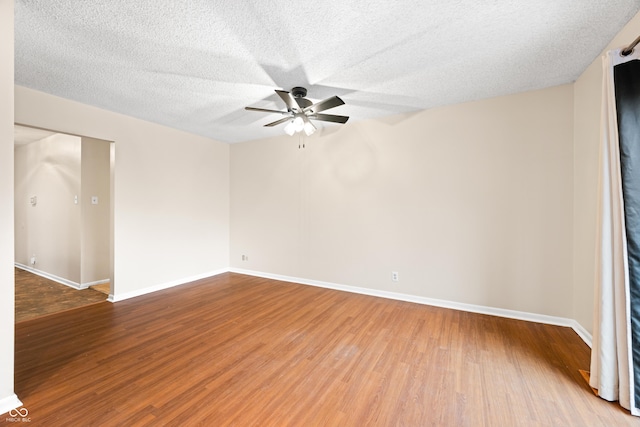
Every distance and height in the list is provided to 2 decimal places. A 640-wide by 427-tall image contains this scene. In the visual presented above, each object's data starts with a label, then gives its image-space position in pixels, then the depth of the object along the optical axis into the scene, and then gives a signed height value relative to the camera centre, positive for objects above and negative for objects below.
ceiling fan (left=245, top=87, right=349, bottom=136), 2.59 +1.10
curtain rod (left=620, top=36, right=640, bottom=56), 1.58 +1.07
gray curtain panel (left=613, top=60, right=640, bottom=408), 1.63 +0.26
